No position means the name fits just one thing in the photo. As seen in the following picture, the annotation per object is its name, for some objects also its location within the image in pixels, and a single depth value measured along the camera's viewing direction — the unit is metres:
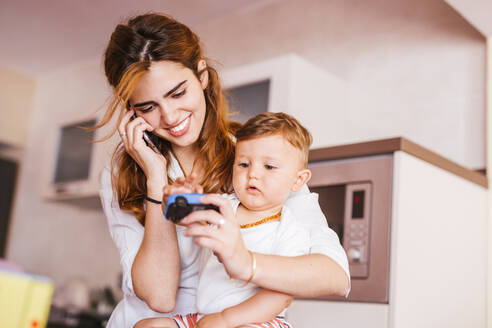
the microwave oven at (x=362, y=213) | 1.58
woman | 1.21
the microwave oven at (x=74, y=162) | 3.34
